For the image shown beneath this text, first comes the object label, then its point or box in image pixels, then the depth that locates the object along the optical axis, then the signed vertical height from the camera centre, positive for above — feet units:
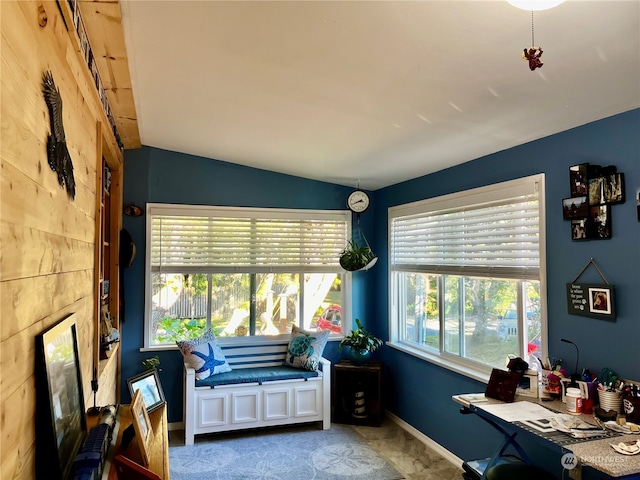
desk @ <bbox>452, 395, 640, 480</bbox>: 5.75 -2.57
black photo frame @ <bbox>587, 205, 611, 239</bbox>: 8.09 +0.65
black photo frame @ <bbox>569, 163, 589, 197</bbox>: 8.45 +1.47
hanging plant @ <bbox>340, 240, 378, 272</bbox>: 15.21 +0.00
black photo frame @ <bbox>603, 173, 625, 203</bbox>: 7.86 +1.22
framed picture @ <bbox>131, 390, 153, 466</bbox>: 5.59 -2.18
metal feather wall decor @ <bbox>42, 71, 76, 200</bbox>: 4.84 +1.36
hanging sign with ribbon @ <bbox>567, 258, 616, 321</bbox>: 8.01 -0.71
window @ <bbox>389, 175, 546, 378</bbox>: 10.00 -0.44
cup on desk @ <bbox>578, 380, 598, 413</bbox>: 7.79 -2.29
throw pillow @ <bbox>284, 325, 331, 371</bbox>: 14.58 -2.85
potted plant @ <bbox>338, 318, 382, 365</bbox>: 14.73 -2.71
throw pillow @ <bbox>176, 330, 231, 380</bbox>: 13.46 -2.85
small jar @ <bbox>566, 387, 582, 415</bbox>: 7.82 -2.40
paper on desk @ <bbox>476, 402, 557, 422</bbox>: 7.63 -2.58
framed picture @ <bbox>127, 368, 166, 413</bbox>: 8.77 -2.52
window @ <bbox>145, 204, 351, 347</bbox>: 14.61 -0.41
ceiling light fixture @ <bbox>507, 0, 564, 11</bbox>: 4.43 +2.44
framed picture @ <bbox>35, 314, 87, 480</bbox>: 4.47 -1.52
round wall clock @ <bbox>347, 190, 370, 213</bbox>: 15.84 +1.96
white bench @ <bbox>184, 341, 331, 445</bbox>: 13.25 -4.09
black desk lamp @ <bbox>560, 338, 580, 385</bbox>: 8.35 -2.08
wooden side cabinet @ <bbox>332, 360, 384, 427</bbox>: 14.65 -4.35
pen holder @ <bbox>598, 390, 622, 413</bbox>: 7.52 -2.30
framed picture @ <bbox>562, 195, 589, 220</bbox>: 8.48 +0.96
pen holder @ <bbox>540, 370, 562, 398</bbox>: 8.54 -2.34
